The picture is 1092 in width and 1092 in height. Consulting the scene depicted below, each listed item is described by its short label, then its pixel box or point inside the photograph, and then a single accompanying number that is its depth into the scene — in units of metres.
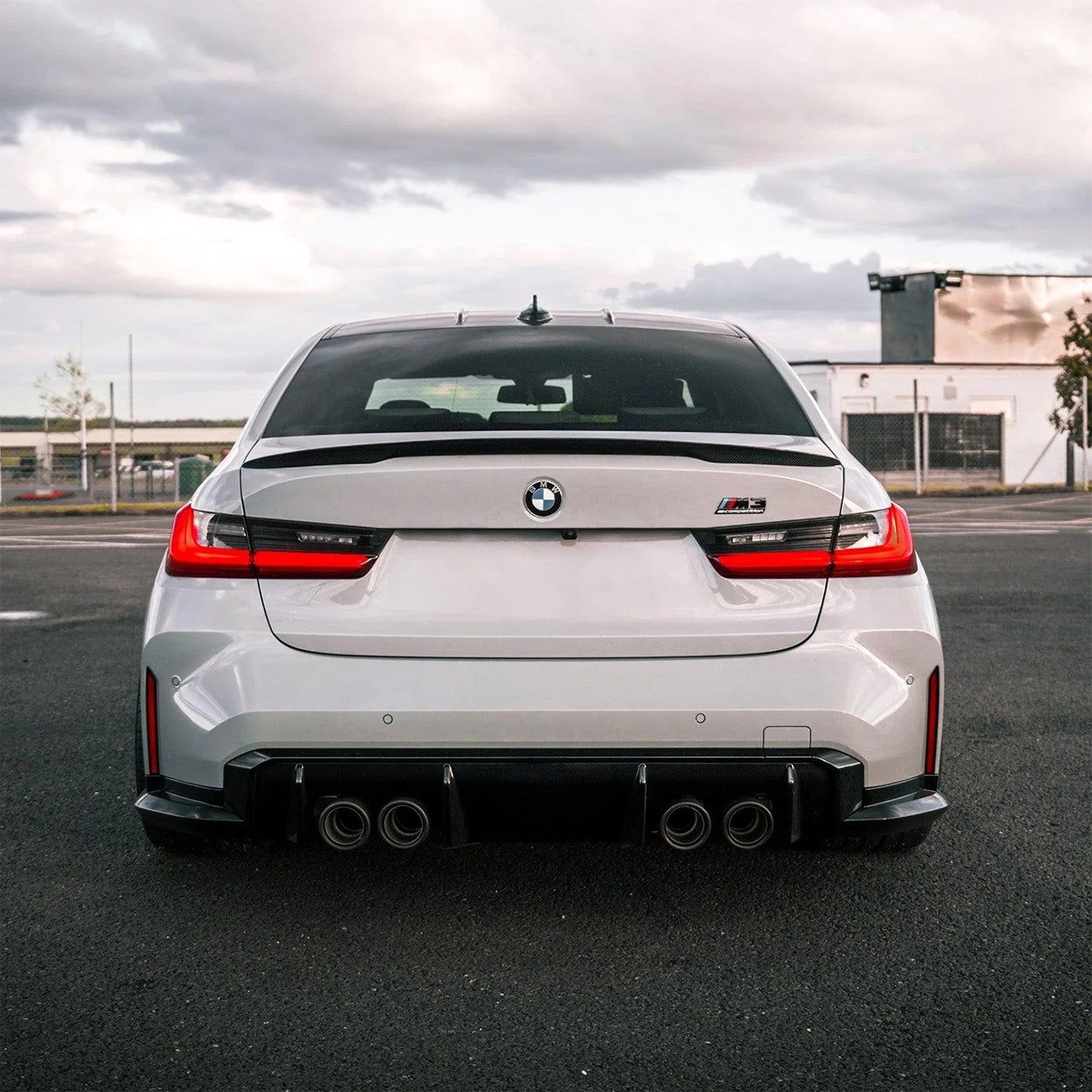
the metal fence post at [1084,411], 35.61
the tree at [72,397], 55.84
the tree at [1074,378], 40.66
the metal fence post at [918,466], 32.12
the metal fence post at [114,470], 27.23
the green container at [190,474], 33.88
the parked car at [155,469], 35.72
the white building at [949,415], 45.44
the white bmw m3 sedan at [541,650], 3.16
